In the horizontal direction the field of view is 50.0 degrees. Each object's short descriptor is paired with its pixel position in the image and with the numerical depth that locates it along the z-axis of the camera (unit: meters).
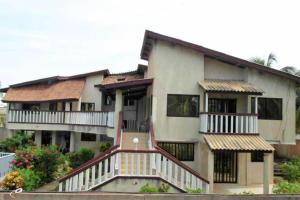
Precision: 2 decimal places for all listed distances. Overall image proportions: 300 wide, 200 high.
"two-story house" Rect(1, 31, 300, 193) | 15.98
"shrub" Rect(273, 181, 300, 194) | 10.32
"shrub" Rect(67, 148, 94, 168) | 21.48
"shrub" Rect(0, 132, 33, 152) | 23.52
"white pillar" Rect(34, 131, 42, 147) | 27.22
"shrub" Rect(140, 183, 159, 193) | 10.85
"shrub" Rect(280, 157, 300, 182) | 16.55
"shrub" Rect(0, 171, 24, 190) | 11.91
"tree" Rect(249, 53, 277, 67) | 32.07
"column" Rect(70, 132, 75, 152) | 26.14
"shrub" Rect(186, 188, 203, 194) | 11.01
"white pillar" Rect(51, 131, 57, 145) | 27.19
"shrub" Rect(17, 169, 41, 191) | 13.55
